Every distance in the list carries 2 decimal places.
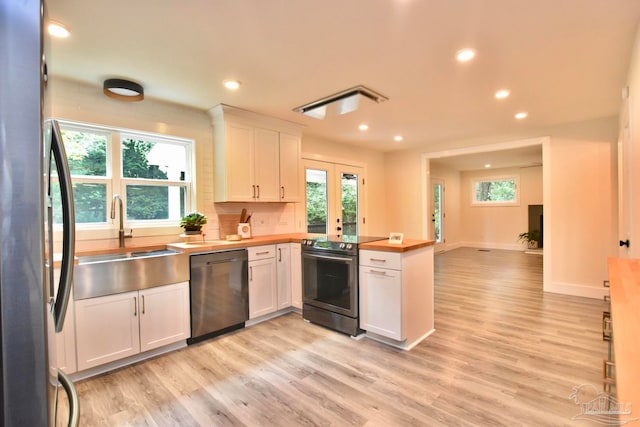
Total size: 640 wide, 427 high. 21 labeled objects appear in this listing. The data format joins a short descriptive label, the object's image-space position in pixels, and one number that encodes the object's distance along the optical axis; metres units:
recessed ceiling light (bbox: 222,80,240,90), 2.77
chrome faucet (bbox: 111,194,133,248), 2.90
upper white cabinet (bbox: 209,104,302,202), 3.50
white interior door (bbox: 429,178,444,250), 8.05
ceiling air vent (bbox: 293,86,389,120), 3.03
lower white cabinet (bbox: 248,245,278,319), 3.31
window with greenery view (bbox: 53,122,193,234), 2.85
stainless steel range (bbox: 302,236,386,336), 2.99
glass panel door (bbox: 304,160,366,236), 4.94
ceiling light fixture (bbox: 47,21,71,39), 1.89
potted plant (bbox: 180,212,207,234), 3.22
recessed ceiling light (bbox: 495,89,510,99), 3.08
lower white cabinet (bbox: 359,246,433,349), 2.69
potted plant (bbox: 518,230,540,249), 7.96
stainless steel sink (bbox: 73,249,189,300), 2.29
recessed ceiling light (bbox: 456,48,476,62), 2.28
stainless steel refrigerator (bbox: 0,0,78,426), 0.59
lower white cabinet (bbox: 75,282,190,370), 2.30
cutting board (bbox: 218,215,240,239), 3.74
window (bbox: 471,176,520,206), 8.59
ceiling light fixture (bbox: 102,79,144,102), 2.65
